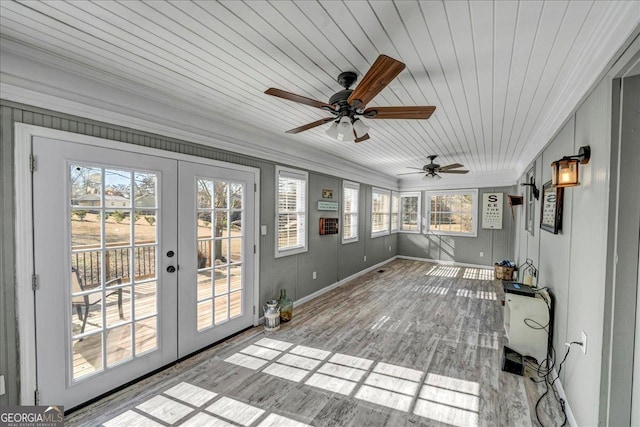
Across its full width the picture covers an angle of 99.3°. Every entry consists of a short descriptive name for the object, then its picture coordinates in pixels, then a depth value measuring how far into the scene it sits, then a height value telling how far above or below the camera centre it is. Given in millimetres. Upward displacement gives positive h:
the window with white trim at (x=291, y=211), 4059 -64
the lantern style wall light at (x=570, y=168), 1805 +294
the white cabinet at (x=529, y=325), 2697 -1160
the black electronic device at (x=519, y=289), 2809 -858
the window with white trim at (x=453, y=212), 7484 -90
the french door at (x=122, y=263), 1943 -507
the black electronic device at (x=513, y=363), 2582 -1477
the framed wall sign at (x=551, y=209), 2428 +9
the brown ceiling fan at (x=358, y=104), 1482 +737
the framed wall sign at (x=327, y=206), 4872 +28
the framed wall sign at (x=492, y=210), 7125 -22
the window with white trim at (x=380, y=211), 7097 -84
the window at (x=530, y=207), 3943 +39
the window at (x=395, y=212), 8203 -119
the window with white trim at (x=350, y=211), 5688 -74
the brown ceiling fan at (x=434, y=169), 4994 +738
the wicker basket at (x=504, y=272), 5664 -1330
